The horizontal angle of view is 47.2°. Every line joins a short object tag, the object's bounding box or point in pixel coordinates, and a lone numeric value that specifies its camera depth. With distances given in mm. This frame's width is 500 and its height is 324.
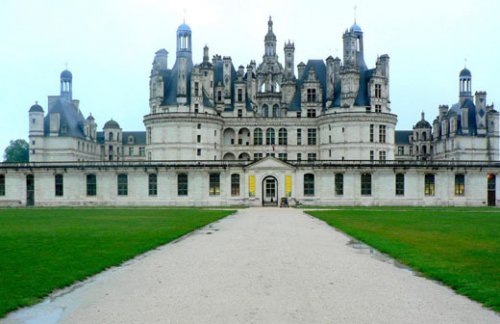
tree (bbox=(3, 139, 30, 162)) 120000
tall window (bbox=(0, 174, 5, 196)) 70562
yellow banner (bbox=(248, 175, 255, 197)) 67438
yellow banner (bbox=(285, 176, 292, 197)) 67500
